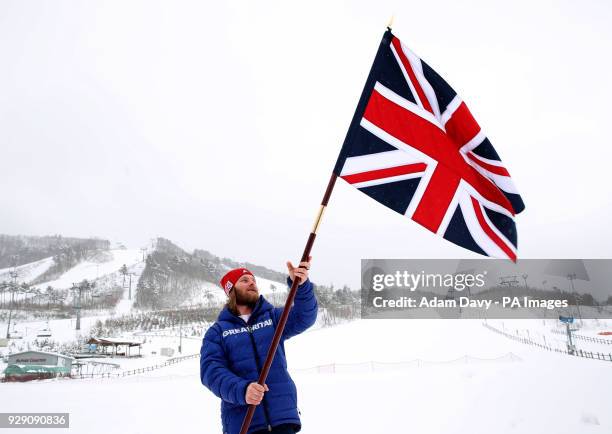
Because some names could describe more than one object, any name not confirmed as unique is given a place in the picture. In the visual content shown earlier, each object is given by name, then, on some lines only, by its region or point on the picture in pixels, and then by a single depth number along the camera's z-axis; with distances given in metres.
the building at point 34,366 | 37.31
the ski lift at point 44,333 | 73.44
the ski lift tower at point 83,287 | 85.00
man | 2.98
